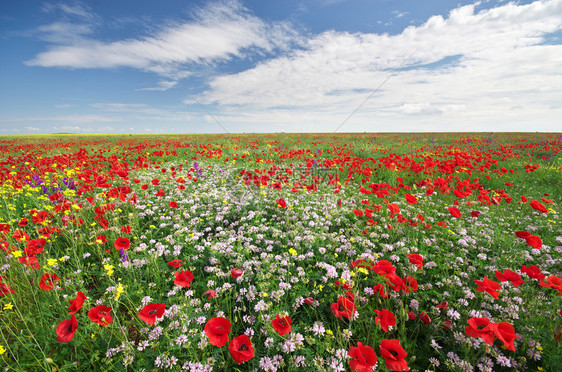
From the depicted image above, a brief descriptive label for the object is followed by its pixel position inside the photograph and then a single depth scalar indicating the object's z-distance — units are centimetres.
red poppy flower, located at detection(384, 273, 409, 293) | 183
